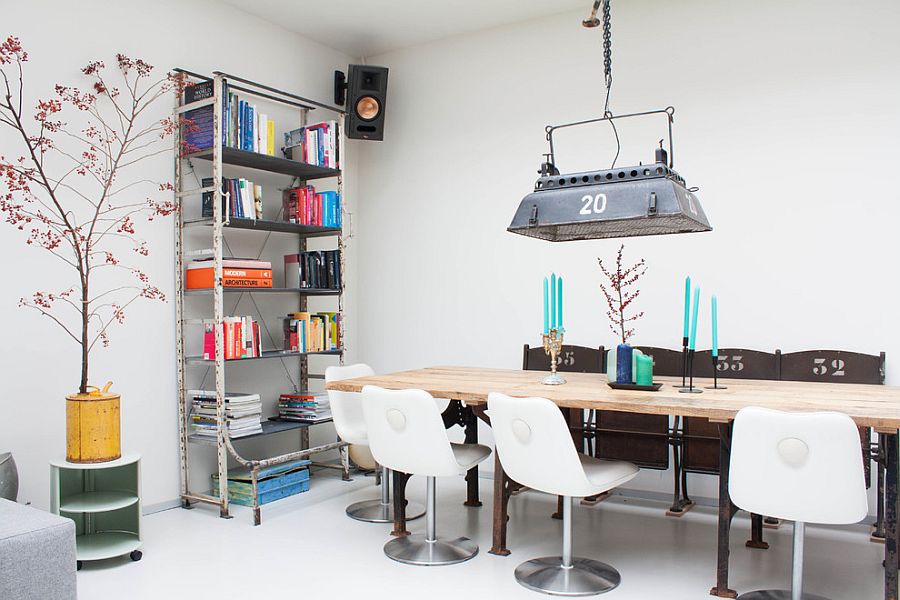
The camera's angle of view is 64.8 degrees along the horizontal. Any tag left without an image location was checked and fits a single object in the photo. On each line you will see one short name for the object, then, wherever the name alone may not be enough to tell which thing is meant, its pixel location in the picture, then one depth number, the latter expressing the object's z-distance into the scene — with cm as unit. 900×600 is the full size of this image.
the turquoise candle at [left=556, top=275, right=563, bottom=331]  347
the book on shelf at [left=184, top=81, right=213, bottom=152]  409
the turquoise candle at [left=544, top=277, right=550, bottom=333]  341
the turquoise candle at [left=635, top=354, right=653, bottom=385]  323
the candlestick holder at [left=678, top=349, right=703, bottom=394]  311
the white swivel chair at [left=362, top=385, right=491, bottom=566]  309
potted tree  329
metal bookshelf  398
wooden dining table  262
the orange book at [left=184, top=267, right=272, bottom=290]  409
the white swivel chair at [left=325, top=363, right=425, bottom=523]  393
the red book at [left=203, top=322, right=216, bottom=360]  410
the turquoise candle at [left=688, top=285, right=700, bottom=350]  302
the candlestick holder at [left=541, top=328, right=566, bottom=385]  351
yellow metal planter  322
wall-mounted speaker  521
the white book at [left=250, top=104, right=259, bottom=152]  429
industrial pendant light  293
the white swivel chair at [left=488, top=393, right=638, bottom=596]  278
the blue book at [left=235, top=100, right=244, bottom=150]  420
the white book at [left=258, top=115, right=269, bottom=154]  436
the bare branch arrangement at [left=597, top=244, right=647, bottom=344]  451
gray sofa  238
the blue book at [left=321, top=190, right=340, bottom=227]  473
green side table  320
